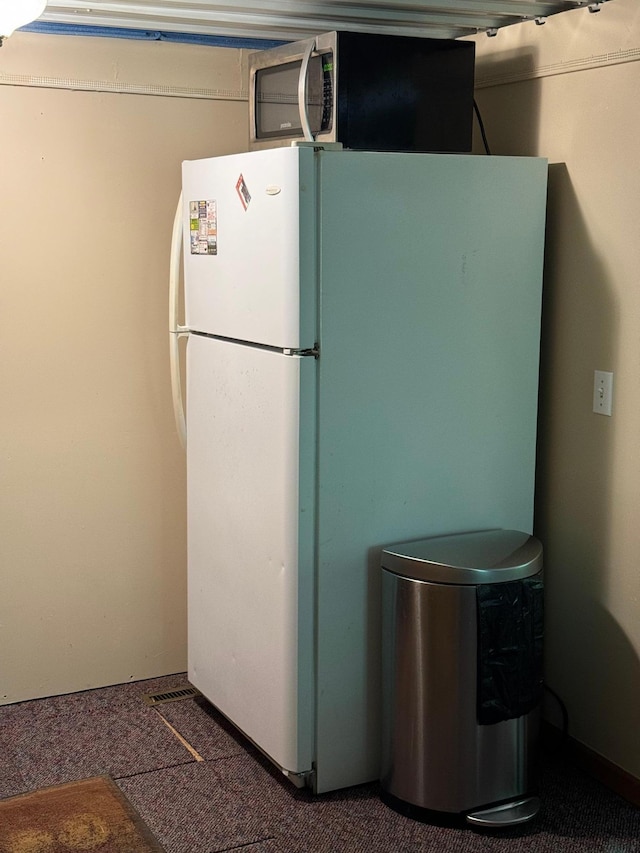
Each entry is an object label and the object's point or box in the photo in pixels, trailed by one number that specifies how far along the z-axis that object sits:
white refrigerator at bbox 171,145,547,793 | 2.62
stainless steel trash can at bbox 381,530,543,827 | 2.58
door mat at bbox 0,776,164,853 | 1.70
